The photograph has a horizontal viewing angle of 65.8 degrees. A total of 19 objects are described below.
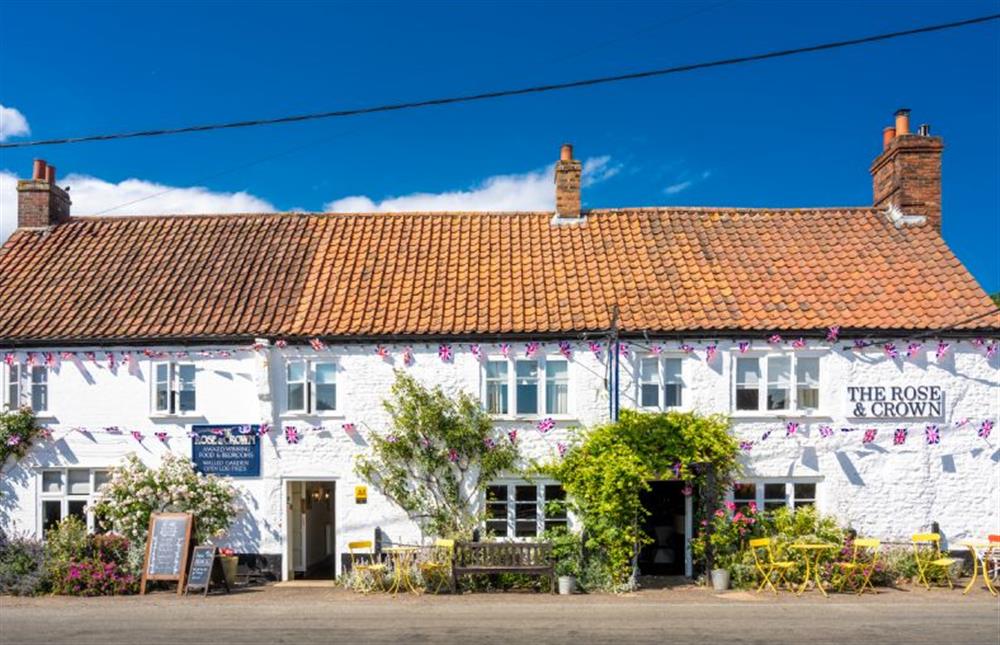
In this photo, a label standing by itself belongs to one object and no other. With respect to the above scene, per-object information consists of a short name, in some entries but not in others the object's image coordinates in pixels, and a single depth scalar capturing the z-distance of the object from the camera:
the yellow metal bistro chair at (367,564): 14.16
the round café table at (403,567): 14.09
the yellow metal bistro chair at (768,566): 13.83
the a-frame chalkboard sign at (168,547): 14.05
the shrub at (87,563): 14.02
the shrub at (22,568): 14.04
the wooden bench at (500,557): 13.95
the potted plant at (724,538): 14.29
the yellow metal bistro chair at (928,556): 13.96
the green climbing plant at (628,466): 13.90
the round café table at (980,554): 13.46
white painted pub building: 15.02
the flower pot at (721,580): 14.07
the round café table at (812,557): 13.47
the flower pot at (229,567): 14.65
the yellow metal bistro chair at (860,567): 13.66
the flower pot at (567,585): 13.87
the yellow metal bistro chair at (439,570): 14.05
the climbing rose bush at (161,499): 14.67
